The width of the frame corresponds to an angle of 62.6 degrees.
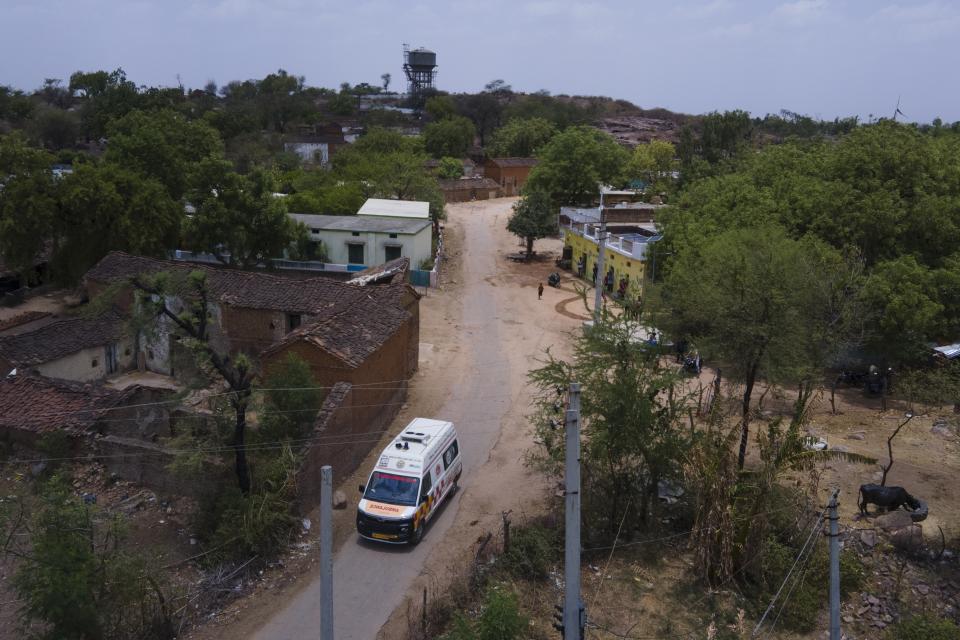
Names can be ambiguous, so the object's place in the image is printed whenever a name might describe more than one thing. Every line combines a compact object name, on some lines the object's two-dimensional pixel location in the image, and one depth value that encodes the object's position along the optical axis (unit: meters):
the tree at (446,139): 90.31
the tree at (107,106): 82.06
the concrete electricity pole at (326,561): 10.17
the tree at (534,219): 45.88
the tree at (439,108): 125.06
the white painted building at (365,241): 39.81
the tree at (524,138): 88.19
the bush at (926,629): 12.79
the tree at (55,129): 82.62
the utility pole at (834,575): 10.70
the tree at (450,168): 79.89
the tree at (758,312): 18.40
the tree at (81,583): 11.99
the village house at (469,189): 75.31
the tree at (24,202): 31.16
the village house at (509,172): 80.56
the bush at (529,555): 15.01
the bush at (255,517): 15.34
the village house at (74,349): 21.88
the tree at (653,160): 71.62
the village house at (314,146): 82.64
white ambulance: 15.80
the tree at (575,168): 53.41
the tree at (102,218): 31.91
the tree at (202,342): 15.34
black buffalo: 17.11
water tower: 155.38
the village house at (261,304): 24.69
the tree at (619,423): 15.66
